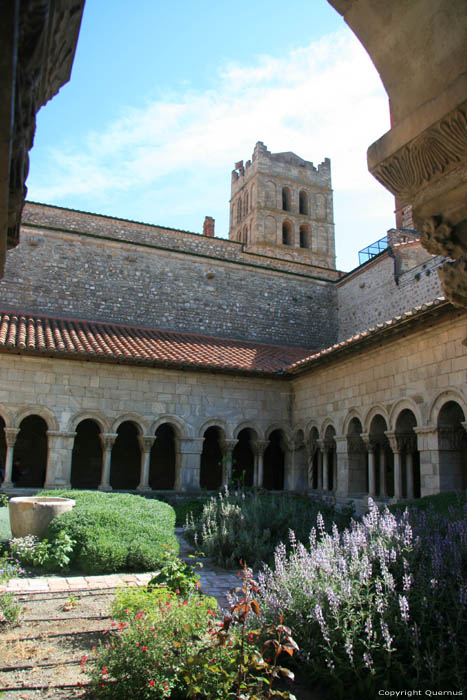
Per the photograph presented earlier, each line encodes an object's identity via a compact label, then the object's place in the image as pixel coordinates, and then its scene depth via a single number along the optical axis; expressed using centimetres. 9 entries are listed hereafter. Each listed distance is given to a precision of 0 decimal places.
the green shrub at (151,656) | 315
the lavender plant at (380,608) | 315
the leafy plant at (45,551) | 666
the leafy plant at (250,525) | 764
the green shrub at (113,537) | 664
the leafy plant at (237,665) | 294
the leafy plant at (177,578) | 489
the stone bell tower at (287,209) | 3756
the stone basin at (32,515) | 739
